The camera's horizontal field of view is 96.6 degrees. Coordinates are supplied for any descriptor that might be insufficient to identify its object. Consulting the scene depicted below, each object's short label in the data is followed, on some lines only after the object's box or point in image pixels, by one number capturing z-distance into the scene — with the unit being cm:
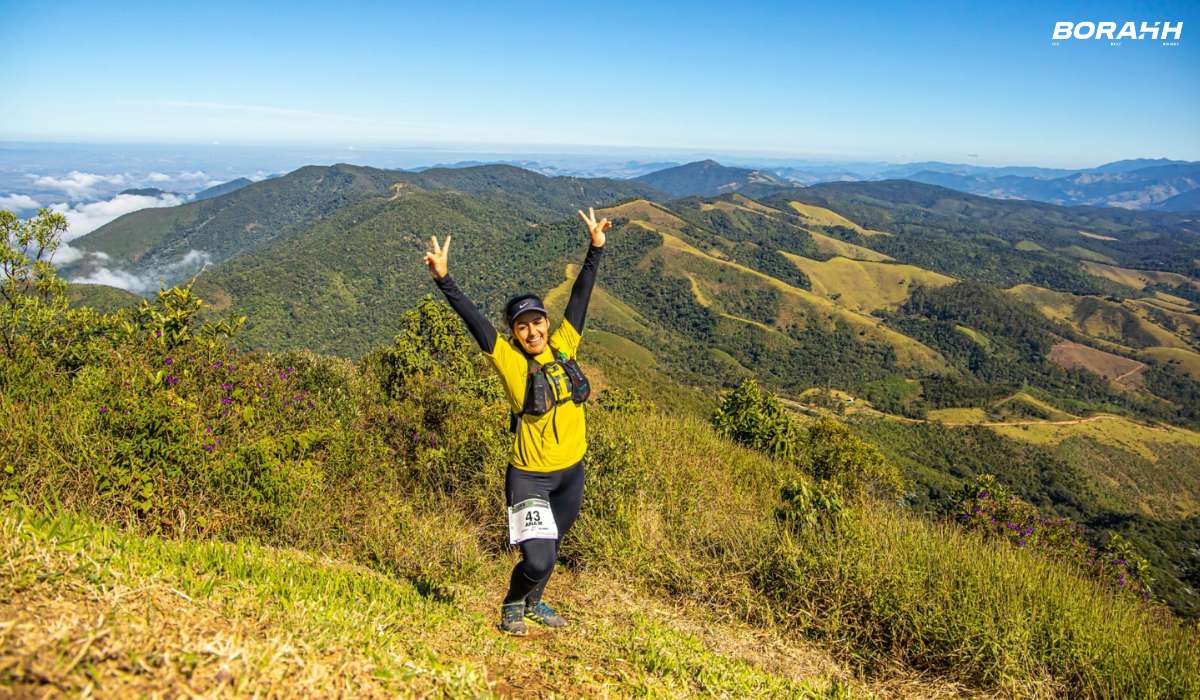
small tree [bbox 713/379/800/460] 1738
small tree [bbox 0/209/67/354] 655
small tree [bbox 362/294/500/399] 1050
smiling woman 289
